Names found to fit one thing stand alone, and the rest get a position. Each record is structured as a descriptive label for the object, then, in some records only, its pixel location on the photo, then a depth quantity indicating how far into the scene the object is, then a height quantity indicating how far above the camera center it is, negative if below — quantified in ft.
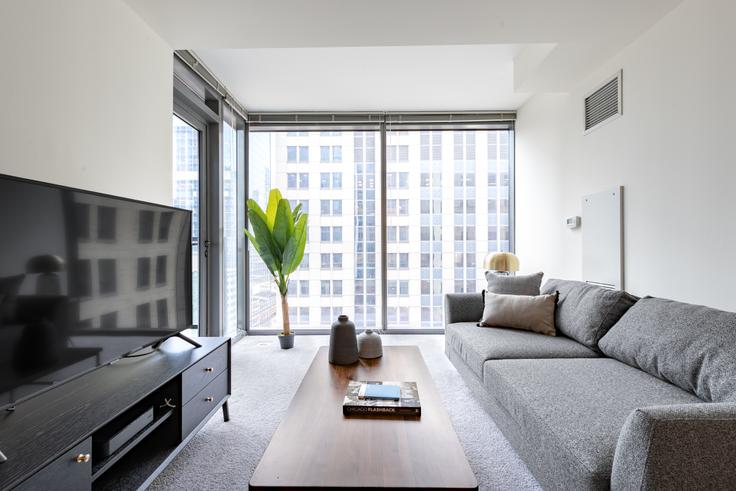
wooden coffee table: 3.46 -2.25
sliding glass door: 10.21 +2.04
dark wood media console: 3.43 -1.96
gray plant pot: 12.33 -3.30
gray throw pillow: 9.72 -1.11
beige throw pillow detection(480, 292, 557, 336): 8.38 -1.65
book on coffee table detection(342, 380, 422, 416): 4.83 -2.16
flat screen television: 3.83 -0.48
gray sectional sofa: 3.20 -2.05
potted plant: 12.03 +0.19
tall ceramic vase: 6.81 -1.87
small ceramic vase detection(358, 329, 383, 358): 7.06 -1.99
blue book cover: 5.08 -2.12
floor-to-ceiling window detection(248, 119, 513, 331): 14.33 +1.07
